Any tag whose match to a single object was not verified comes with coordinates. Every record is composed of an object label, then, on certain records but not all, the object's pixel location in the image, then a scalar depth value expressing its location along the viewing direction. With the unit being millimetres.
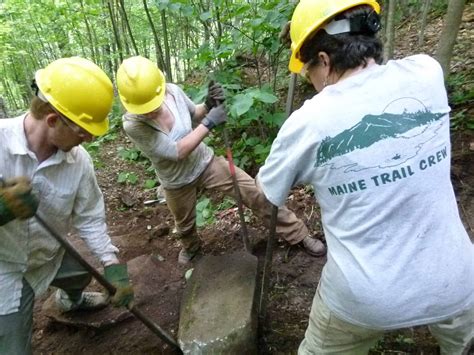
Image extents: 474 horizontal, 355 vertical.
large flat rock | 2516
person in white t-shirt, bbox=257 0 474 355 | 1394
